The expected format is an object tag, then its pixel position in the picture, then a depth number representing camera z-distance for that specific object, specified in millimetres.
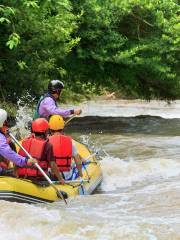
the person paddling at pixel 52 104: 17870
